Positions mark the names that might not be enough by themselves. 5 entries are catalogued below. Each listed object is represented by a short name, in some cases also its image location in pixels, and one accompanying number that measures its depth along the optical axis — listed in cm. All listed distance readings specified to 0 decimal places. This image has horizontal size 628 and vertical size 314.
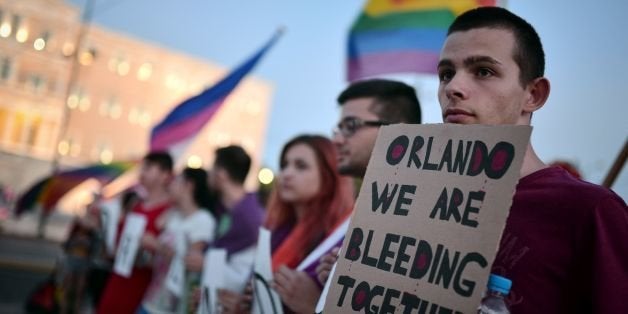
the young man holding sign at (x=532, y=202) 131
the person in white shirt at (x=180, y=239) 407
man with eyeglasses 253
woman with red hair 278
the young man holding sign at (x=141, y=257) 480
